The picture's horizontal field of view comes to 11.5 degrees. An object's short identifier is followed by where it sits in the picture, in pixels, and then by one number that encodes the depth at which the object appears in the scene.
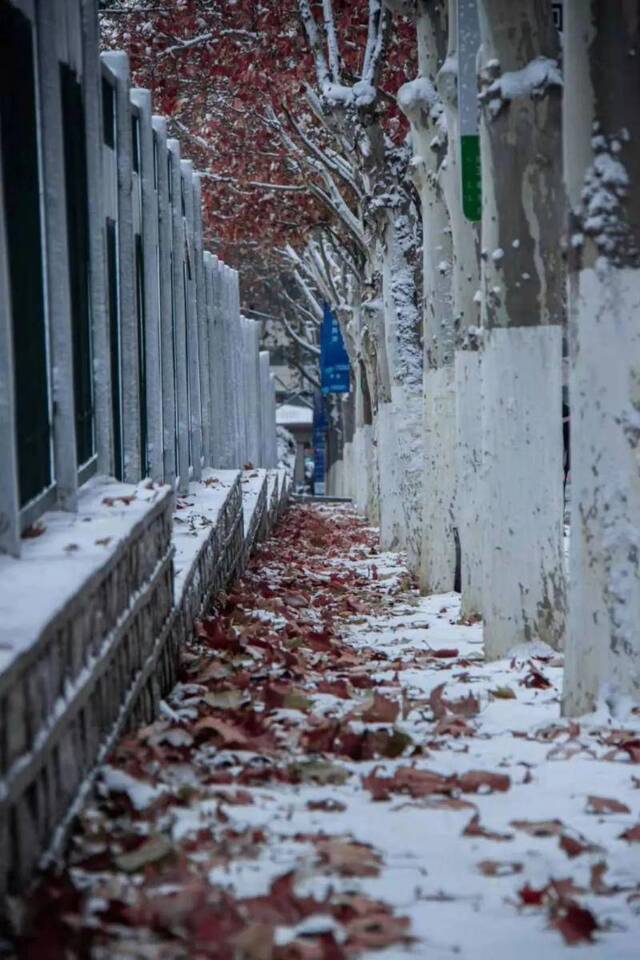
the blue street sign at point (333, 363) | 65.74
